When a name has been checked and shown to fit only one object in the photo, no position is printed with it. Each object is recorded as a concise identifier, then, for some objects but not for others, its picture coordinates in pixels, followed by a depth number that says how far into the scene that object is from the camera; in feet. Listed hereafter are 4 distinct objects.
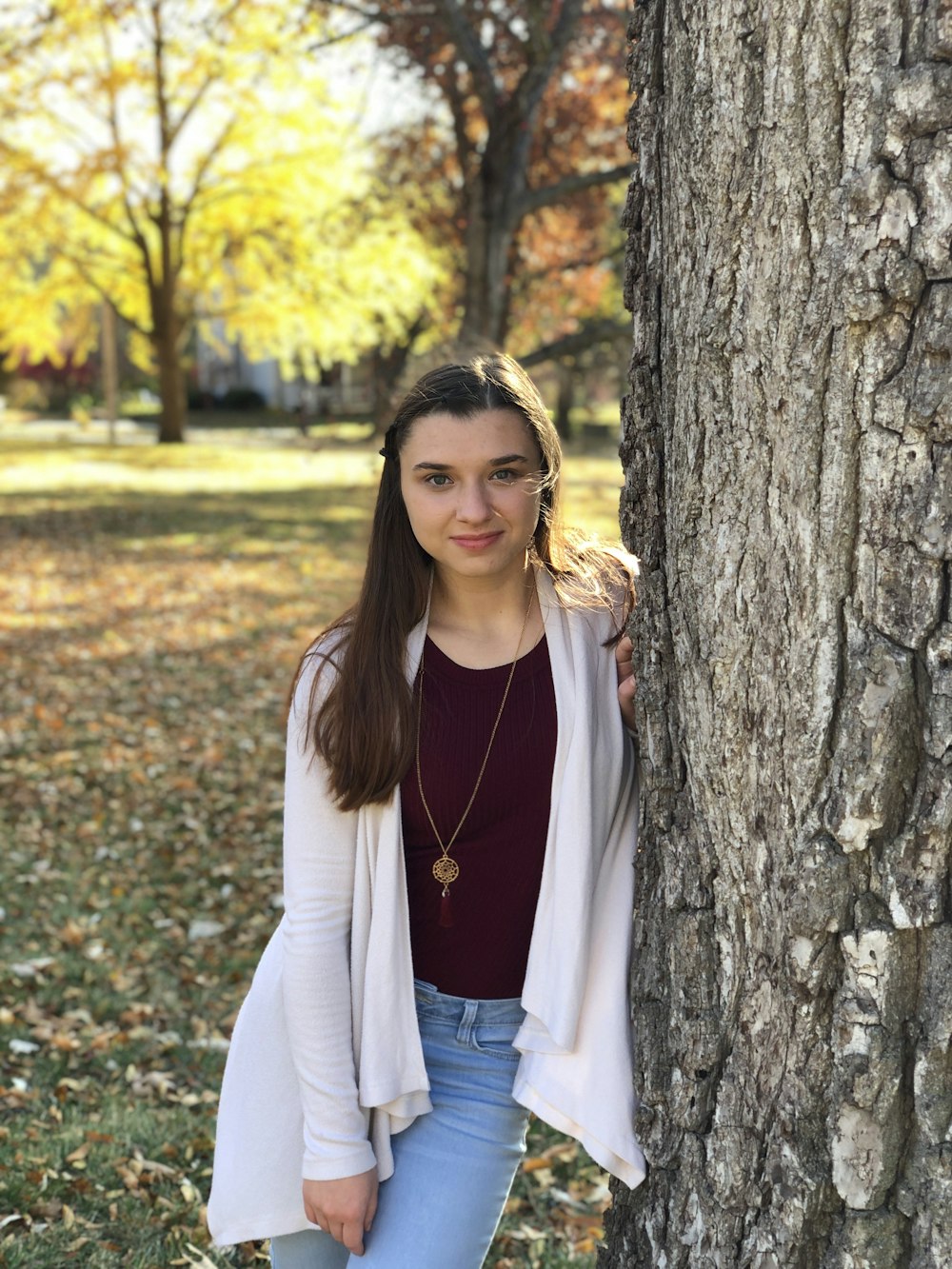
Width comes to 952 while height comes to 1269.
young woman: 7.40
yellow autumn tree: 67.41
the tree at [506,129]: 23.22
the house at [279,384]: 137.49
